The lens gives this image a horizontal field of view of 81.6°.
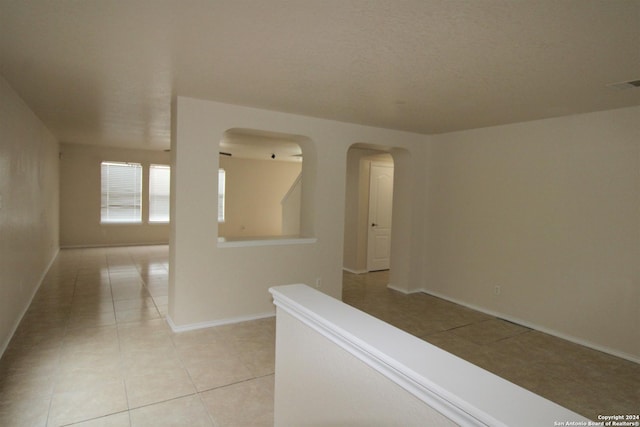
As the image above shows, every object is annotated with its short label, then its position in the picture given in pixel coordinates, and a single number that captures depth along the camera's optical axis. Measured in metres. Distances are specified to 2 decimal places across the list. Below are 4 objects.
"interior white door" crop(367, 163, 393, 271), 7.13
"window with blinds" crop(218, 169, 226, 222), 10.19
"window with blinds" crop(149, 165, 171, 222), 9.73
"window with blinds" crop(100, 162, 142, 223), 9.23
